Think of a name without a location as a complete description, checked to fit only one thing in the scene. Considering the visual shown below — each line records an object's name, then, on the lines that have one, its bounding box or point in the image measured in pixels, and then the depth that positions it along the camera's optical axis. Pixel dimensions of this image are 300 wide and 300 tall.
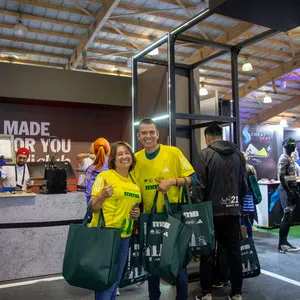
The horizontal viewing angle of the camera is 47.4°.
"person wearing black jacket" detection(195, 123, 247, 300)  2.70
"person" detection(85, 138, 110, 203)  2.88
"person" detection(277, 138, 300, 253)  4.46
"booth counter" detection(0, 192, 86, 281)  3.46
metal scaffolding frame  3.13
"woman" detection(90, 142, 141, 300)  1.86
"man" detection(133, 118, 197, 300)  2.13
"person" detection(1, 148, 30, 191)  4.05
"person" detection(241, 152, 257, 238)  4.27
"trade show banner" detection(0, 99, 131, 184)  5.92
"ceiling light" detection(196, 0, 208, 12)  6.18
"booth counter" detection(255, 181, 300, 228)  6.23
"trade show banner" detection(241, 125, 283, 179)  8.45
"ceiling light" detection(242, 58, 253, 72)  8.27
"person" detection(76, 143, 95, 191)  4.55
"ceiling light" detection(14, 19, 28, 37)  6.21
